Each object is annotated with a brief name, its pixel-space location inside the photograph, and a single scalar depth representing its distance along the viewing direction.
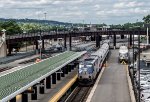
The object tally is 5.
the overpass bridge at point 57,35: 122.12
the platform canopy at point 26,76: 36.62
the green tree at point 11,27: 175.93
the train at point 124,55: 102.38
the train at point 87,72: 64.81
